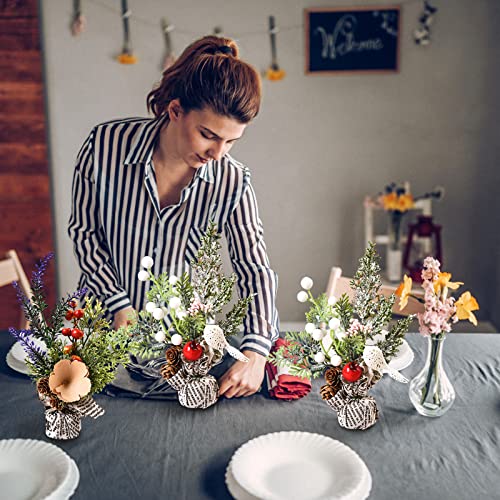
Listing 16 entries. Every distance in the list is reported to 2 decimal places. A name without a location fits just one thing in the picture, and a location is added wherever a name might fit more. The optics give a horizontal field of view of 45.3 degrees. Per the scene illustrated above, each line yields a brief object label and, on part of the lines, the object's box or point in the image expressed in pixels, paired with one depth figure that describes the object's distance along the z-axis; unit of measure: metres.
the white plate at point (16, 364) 1.42
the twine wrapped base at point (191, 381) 1.26
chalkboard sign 2.86
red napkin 1.30
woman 1.67
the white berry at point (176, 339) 1.22
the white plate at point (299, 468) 0.98
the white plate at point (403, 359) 1.46
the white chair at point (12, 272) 1.92
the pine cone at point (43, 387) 1.14
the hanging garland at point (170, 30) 2.84
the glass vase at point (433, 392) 1.22
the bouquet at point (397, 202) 2.88
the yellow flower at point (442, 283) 1.16
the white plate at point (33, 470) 0.99
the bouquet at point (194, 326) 1.25
